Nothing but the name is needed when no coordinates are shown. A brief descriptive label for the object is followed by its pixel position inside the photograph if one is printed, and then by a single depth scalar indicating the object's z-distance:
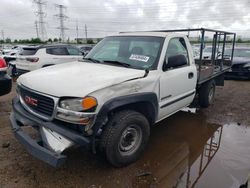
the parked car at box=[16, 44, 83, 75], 9.37
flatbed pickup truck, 2.69
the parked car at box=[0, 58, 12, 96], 5.23
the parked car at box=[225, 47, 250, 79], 10.16
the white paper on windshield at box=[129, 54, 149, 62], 3.71
